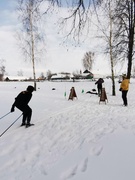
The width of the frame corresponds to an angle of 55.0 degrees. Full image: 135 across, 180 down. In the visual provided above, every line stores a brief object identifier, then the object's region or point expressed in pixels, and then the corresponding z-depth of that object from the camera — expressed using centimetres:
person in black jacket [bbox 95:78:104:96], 1099
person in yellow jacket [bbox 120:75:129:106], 739
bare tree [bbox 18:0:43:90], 1506
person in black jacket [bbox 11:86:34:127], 469
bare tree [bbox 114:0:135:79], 1101
